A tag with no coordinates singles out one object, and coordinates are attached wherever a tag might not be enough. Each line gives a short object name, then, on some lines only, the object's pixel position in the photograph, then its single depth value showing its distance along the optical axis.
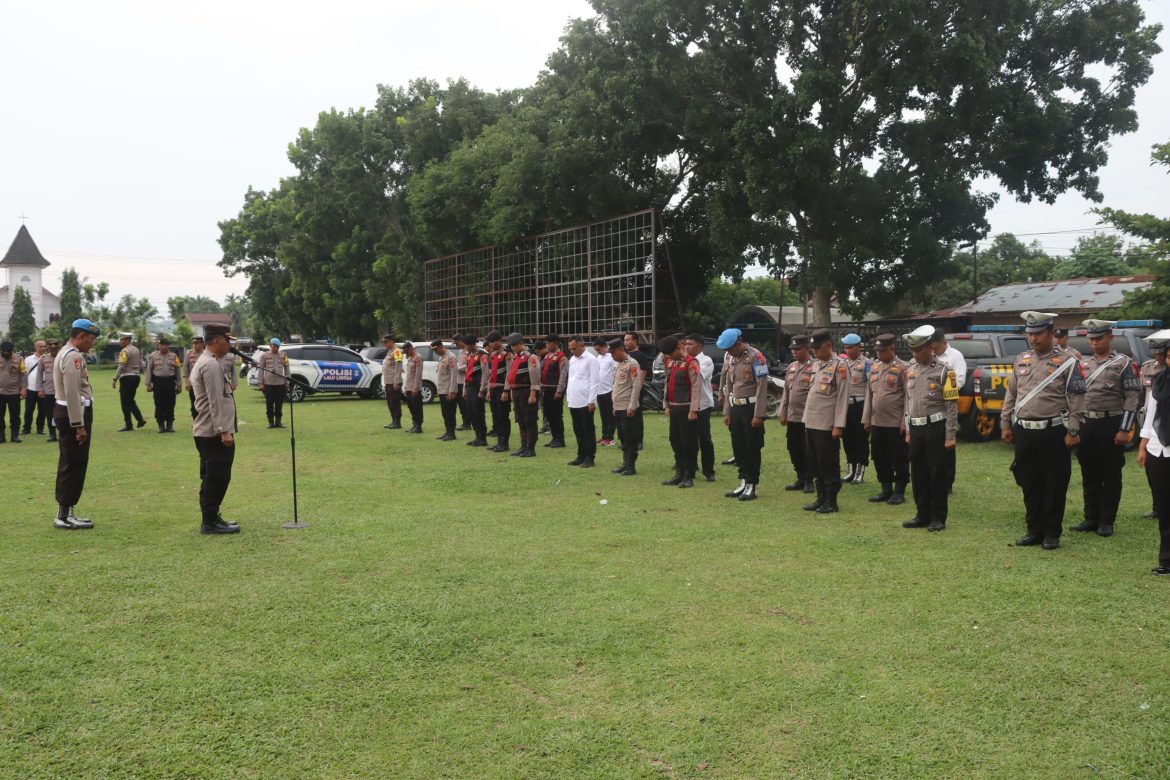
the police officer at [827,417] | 8.45
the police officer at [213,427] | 7.57
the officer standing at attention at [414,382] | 16.27
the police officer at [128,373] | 16.78
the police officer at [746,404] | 9.42
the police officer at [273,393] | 17.59
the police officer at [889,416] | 9.06
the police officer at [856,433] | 10.44
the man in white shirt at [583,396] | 12.38
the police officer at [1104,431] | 7.62
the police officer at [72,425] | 7.71
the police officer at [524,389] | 13.34
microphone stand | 7.85
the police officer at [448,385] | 15.65
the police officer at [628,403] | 11.39
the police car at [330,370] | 24.52
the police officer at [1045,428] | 7.00
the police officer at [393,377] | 17.08
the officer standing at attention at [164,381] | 16.28
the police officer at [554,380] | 13.74
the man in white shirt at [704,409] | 10.51
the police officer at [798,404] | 9.73
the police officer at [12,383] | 14.80
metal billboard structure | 22.31
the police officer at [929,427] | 7.75
